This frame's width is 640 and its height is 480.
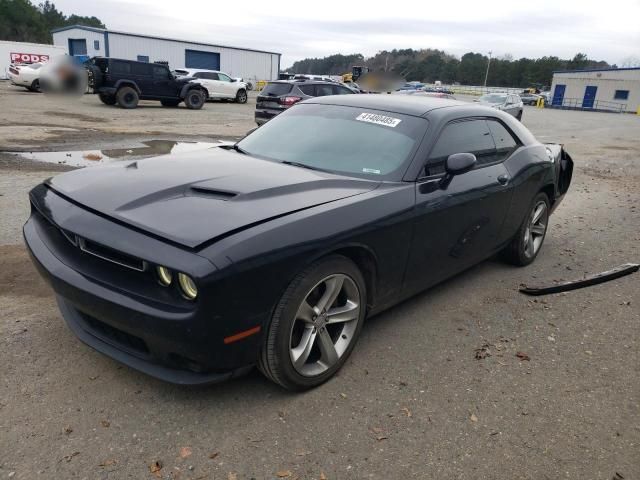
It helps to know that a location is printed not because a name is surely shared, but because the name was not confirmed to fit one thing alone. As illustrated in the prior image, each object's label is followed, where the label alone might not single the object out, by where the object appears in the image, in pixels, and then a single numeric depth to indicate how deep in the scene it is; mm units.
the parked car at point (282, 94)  14586
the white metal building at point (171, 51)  41125
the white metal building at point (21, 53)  36094
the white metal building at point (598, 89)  53656
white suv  26062
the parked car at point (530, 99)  55438
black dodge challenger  2283
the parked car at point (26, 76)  23386
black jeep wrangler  18547
